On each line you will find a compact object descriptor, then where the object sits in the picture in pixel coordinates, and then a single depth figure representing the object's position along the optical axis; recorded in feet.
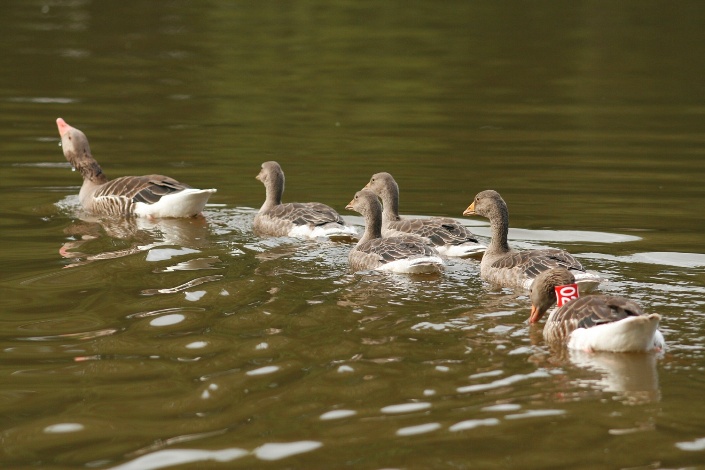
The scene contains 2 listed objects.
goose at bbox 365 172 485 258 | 46.80
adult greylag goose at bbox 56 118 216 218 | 54.19
